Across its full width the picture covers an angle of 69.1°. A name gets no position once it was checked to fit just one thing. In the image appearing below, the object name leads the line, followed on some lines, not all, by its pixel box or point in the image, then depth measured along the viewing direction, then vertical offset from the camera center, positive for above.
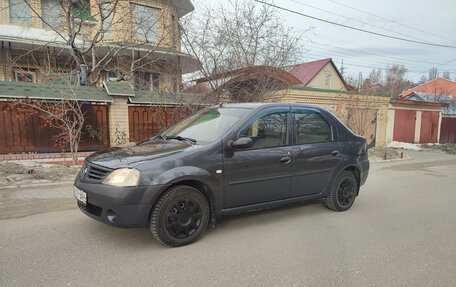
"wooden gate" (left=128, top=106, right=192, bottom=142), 11.36 -0.53
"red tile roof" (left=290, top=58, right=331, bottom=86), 28.23 +3.04
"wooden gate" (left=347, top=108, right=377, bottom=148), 16.32 -0.84
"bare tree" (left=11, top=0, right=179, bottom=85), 10.90 +2.39
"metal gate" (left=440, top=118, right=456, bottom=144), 23.06 -1.76
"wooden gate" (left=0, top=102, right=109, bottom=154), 9.57 -0.88
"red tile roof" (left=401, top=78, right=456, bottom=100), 46.22 +2.83
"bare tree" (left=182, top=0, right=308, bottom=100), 11.06 +1.96
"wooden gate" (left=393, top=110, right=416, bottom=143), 19.89 -1.26
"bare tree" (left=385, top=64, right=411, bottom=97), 47.19 +3.98
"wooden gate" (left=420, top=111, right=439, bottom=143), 21.39 -1.40
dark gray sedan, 3.66 -0.83
